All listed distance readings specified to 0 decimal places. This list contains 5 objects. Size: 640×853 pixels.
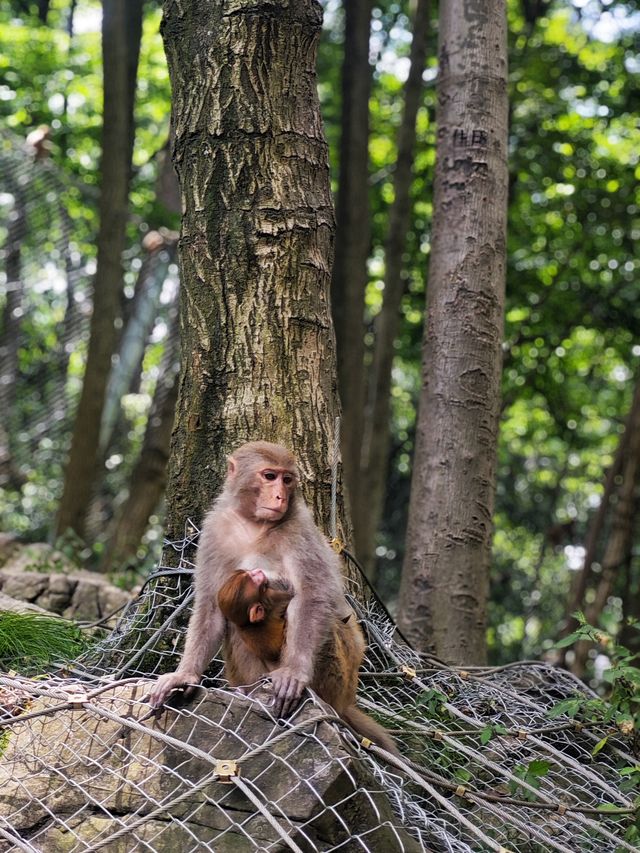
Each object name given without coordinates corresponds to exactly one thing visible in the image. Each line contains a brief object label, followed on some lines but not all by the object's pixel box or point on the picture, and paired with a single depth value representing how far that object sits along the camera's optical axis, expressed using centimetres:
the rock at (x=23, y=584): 602
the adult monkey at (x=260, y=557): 327
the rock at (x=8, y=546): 763
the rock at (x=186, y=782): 284
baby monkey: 326
